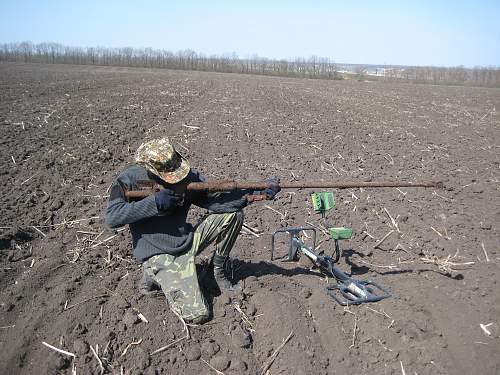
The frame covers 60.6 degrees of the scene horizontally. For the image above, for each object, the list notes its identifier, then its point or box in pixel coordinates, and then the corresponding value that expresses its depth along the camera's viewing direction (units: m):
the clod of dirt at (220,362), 3.44
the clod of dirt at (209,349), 3.58
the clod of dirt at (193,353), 3.52
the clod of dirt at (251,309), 4.09
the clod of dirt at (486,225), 5.80
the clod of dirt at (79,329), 3.69
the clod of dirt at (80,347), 3.47
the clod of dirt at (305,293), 4.36
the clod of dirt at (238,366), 3.43
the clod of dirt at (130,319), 3.80
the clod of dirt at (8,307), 3.96
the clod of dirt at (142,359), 3.40
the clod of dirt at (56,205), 6.14
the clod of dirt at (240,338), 3.67
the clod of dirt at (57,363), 3.31
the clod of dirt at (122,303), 4.03
